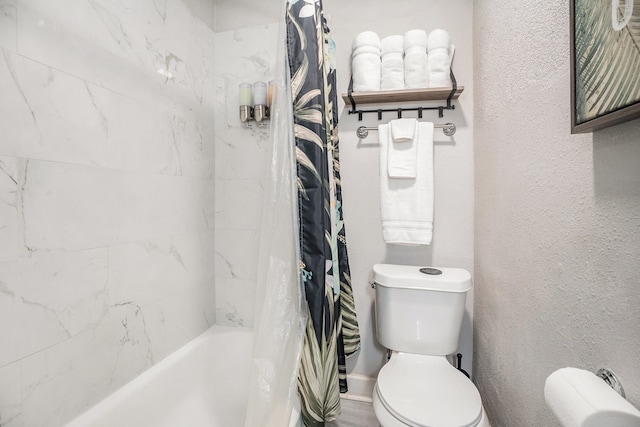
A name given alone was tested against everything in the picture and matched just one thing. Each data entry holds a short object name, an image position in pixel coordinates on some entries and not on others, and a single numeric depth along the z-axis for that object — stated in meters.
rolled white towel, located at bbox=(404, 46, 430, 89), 1.53
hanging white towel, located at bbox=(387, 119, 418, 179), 1.55
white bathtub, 1.16
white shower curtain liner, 1.11
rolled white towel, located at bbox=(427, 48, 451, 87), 1.52
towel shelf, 1.54
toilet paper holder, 0.59
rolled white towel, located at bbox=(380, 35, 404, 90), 1.54
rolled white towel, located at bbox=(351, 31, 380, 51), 1.56
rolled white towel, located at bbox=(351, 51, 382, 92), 1.57
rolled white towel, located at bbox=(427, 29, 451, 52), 1.50
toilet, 1.21
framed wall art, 0.52
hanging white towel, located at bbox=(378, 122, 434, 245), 1.55
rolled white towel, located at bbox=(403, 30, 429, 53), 1.51
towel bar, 1.65
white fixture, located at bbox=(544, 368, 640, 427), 0.49
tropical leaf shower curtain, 1.14
